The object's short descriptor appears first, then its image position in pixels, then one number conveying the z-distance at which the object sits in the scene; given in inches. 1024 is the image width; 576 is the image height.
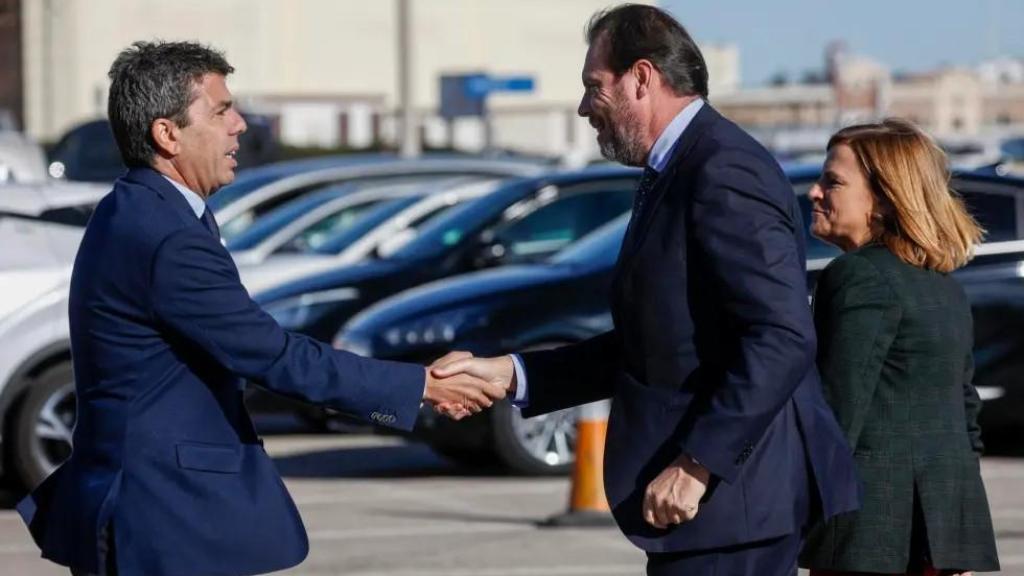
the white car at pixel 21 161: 731.7
